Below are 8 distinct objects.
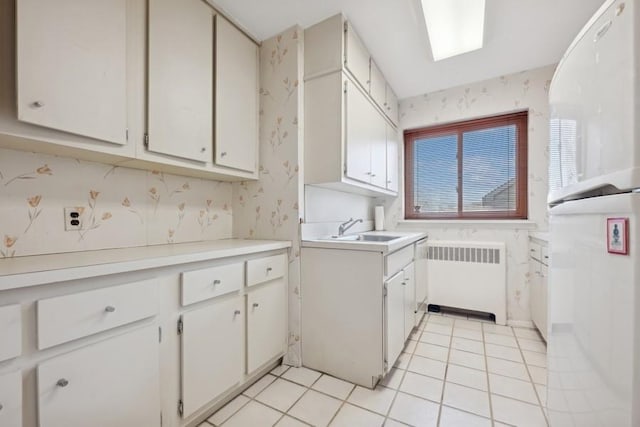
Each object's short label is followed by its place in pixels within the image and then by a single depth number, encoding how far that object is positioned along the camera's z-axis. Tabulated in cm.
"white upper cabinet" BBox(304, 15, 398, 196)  178
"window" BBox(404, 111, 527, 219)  267
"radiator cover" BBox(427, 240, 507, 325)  252
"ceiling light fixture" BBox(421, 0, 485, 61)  162
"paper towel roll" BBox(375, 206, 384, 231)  309
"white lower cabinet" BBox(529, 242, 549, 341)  203
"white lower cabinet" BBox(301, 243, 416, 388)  157
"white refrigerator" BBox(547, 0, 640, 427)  56
